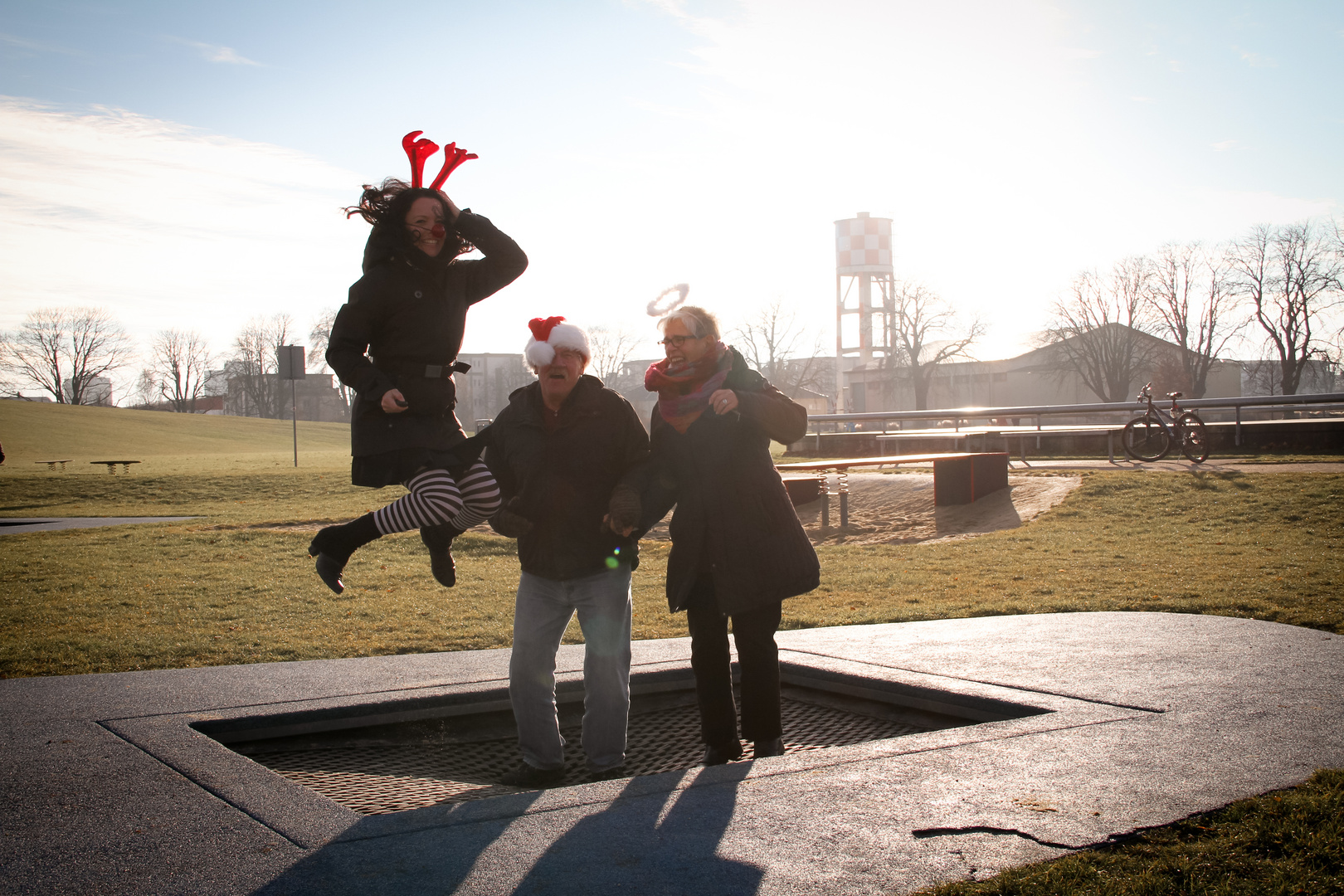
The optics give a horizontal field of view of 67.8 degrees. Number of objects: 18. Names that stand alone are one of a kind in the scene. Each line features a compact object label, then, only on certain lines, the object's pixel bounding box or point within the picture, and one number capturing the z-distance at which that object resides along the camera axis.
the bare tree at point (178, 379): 91.27
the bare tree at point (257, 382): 92.69
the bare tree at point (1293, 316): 53.09
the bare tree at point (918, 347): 69.69
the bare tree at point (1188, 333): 61.75
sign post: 16.50
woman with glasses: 3.96
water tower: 78.94
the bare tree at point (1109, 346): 65.31
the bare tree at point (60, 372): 81.44
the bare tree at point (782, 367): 72.12
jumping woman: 3.66
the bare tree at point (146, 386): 93.62
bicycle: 17.58
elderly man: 4.07
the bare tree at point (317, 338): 47.41
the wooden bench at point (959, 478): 15.57
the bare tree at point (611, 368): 79.56
